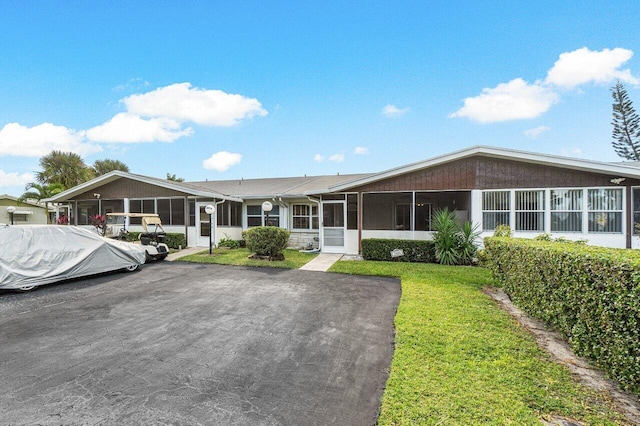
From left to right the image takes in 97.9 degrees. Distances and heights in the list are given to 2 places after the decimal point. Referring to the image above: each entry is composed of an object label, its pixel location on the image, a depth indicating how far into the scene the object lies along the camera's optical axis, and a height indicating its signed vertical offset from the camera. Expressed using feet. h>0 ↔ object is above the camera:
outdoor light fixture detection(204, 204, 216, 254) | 40.45 +0.33
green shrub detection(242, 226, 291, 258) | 35.42 -3.79
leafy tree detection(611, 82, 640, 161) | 87.30 +26.09
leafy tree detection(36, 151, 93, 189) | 75.20 +11.89
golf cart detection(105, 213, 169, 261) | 34.68 -3.37
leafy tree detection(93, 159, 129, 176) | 87.76 +15.06
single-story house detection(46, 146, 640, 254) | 30.25 +1.40
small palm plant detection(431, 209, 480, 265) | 31.97 -3.85
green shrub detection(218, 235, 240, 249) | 46.80 -5.38
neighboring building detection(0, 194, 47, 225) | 69.82 +0.31
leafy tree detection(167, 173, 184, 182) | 124.89 +15.69
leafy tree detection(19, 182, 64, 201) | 69.36 +5.35
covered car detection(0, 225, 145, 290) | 21.97 -3.79
